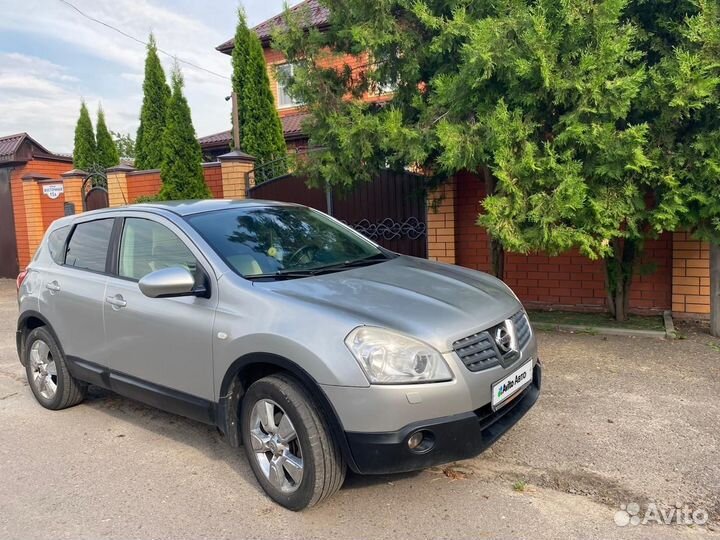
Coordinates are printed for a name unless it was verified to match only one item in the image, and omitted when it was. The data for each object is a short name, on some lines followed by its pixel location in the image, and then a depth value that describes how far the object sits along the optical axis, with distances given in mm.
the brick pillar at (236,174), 9469
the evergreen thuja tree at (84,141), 18250
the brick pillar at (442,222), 7469
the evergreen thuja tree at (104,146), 18594
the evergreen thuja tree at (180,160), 9984
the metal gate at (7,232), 13930
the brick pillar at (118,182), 11367
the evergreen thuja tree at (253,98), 13719
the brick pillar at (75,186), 12305
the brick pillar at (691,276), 6242
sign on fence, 12773
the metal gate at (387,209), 7922
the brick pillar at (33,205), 13172
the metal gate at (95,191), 12008
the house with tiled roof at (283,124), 16653
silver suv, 2789
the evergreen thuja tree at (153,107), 15234
